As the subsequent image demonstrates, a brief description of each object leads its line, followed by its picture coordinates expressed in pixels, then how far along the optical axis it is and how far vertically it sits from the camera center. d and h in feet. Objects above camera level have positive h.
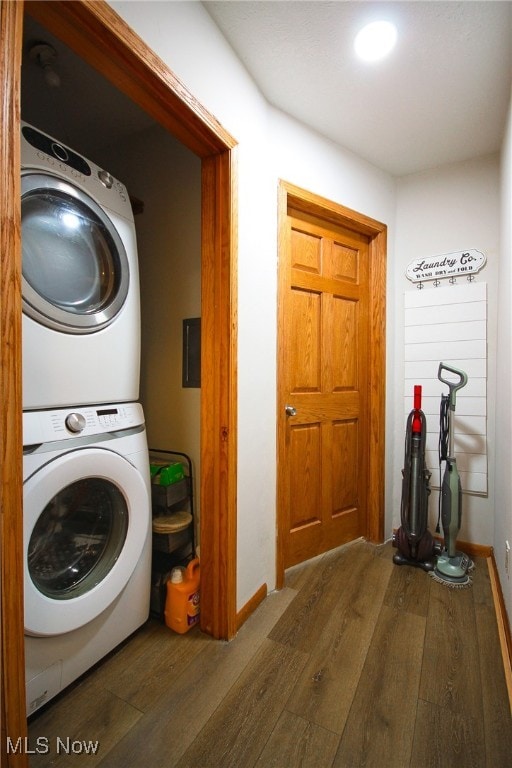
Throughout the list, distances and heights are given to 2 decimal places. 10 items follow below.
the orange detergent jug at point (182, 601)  4.73 -3.15
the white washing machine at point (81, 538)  3.28 -1.88
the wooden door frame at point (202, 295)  2.18 +0.85
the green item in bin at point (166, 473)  5.09 -1.43
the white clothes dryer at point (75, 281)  3.36 +1.16
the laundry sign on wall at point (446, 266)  6.89 +2.52
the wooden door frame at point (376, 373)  7.32 +0.21
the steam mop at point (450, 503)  6.15 -2.26
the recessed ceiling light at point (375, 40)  4.24 +4.54
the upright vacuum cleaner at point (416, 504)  6.36 -2.33
